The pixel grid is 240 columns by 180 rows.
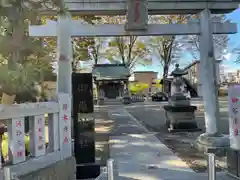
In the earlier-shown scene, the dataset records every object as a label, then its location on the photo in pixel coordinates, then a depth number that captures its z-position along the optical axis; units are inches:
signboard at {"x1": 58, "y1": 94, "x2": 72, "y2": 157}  210.2
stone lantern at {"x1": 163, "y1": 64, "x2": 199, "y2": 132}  487.5
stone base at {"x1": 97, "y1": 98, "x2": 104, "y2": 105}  1327.5
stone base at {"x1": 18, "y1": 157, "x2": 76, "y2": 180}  174.0
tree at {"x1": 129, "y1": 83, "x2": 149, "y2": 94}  2105.8
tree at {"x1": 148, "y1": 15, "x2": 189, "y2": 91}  1530.5
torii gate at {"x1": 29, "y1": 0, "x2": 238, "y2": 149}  302.4
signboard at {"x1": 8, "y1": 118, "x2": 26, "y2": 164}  169.2
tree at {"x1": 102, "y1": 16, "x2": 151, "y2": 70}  1481.3
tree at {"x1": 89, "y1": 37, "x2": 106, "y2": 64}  1450.5
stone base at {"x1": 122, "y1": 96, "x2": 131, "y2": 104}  1370.6
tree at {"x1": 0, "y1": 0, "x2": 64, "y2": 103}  154.5
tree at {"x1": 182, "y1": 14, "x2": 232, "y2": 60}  1495.1
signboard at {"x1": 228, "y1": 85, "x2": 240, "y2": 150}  232.7
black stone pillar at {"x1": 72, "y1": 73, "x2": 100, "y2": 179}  252.1
